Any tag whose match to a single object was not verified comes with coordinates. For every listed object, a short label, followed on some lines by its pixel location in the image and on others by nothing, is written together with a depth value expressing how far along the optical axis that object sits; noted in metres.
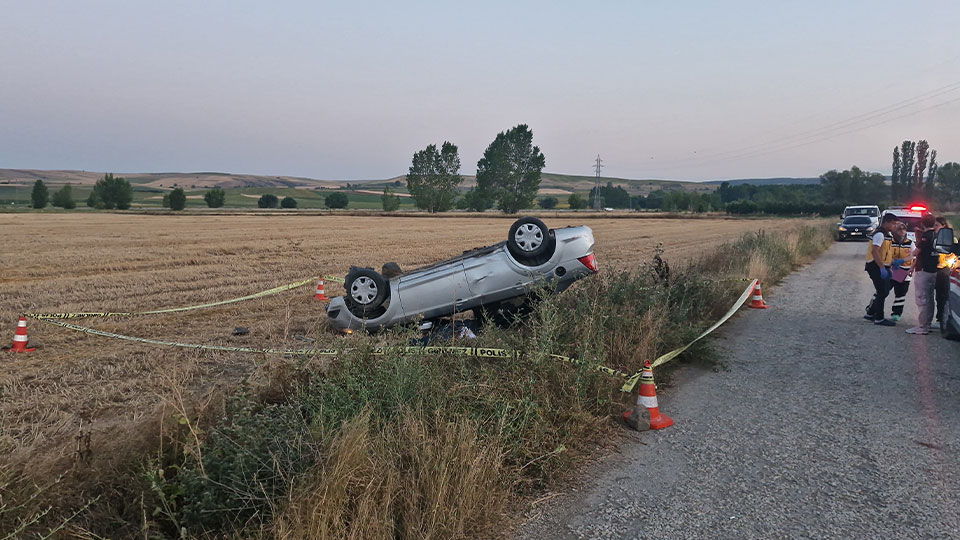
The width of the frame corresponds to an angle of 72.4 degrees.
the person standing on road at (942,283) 9.23
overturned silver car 8.48
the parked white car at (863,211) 33.91
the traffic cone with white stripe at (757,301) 11.65
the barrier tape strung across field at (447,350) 5.25
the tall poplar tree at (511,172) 100.00
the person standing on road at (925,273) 9.27
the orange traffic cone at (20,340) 7.53
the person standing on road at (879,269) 10.12
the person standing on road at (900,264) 10.12
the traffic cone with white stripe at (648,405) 5.32
